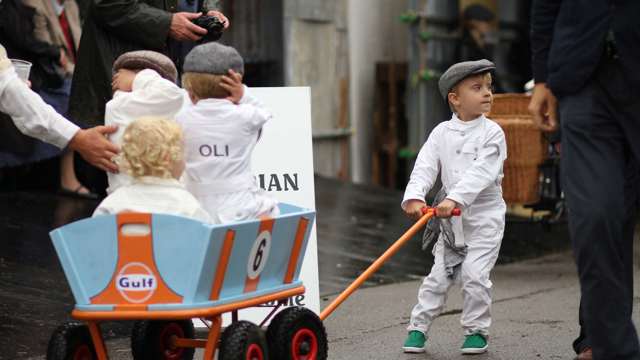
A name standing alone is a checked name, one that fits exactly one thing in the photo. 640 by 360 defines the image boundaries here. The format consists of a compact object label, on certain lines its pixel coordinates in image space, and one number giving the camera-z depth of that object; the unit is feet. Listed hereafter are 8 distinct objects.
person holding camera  46.26
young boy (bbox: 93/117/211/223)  35.06
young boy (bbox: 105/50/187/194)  37.60
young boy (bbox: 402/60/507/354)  45.88
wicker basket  67.87
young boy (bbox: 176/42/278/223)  36.78
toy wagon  34.09
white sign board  48.32
